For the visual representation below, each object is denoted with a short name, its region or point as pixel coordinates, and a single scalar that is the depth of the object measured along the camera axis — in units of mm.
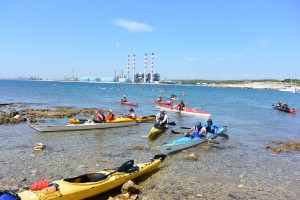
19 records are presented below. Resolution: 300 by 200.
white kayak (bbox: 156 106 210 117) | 34059
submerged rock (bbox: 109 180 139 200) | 9452
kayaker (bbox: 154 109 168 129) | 21630
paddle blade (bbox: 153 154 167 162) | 12997
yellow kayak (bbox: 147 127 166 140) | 19192
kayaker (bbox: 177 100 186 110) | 36366
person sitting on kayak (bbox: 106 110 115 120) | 23172
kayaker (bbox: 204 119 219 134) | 19816
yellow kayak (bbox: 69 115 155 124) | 21675
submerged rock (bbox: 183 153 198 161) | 14570
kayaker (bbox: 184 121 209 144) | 17906
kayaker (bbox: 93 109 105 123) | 22369
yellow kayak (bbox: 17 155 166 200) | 7859
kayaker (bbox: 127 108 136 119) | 25434
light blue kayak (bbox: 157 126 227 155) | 14836
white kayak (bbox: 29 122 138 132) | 19844
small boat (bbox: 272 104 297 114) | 42888
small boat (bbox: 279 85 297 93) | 147150
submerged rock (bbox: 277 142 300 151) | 18594
